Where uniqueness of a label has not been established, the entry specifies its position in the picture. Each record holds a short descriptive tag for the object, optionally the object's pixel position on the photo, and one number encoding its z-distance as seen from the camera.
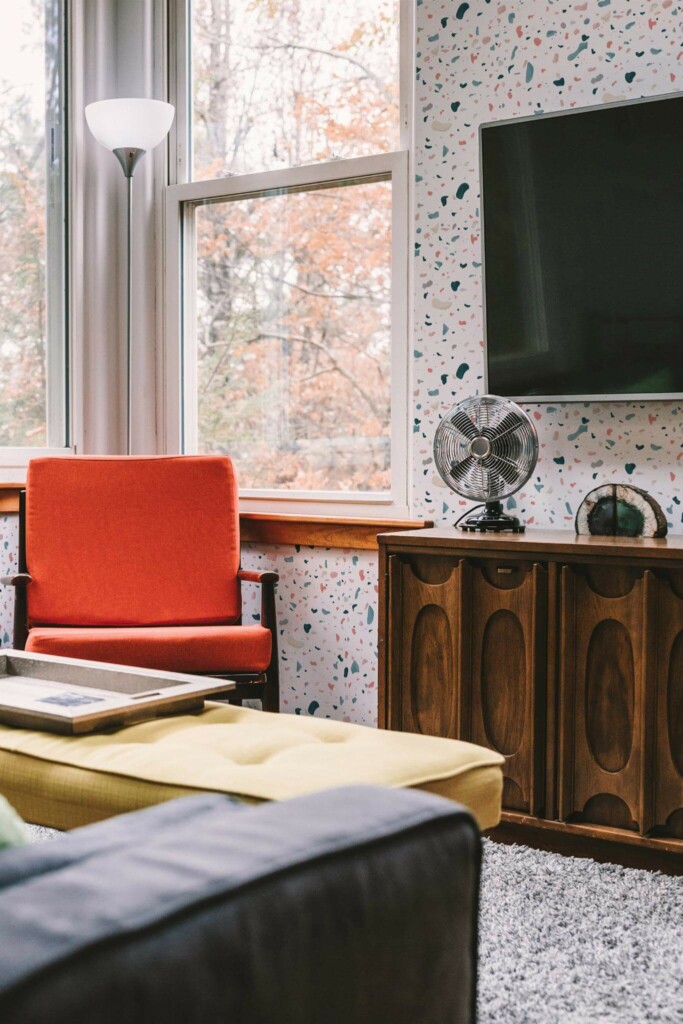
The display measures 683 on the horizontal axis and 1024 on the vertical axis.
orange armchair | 3.03
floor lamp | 3.26
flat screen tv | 2.58
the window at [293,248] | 3.27
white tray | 1.57
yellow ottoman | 1.30
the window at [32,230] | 3.59
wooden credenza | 2.22
